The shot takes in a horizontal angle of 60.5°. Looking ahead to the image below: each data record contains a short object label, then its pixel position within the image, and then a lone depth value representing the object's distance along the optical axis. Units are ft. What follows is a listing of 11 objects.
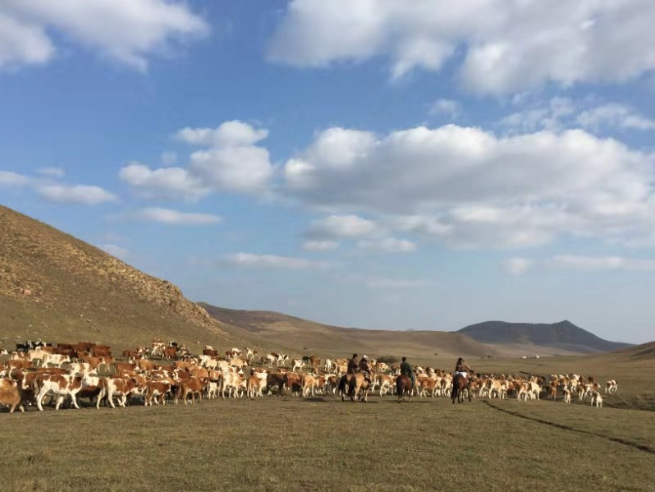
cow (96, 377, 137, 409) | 66.90
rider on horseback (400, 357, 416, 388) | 85.90
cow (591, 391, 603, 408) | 111.04
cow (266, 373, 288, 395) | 92.63
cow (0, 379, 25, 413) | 60.34
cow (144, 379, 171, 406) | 71.20
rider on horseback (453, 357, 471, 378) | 82.99
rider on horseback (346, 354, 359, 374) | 90.27
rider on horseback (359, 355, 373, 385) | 93.07
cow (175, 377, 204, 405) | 74.49
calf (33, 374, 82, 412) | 62.95
